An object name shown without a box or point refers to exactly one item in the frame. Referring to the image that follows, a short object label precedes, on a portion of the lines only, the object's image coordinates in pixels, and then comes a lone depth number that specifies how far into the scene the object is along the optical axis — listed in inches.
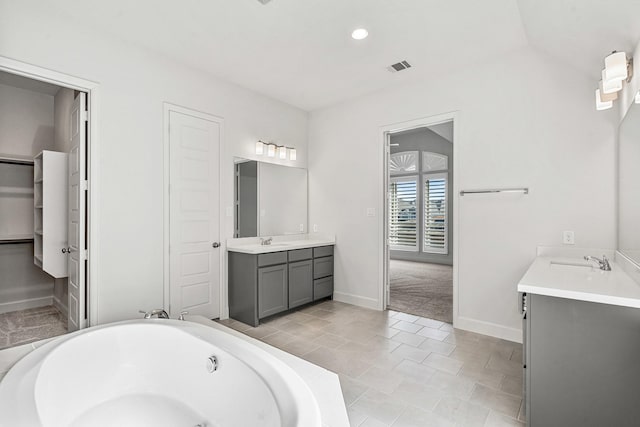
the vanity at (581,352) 59.2
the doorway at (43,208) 107.2
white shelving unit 126.2
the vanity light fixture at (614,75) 75.1
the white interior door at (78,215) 106.6
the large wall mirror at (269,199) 153.9
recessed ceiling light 106.8
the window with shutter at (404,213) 313.0
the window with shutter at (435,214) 294.4
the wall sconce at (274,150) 159.9
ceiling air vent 130.4
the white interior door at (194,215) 127.6
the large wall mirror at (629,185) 76.7
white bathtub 56.2
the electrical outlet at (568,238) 110.0
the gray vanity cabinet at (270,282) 137.3
